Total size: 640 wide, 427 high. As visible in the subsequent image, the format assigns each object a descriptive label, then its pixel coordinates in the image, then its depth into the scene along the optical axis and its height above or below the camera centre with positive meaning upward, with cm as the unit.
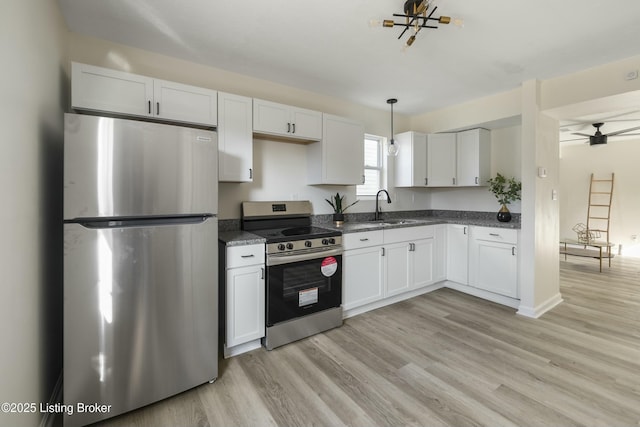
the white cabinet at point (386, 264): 292 -60
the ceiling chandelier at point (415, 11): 167 +120
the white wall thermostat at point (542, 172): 301 +41
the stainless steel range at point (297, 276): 235 -58
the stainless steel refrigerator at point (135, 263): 151 -31
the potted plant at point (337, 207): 340 +4
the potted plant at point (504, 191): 350 +25
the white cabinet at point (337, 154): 312 +64
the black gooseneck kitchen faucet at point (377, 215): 388 -6
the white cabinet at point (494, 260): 318 -58
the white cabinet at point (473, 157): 380 +74
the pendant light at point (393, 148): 323 +71
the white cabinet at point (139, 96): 191 +84
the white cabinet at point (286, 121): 264 +88
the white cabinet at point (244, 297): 219 -68
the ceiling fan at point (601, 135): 495 +137
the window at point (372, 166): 401 +64
